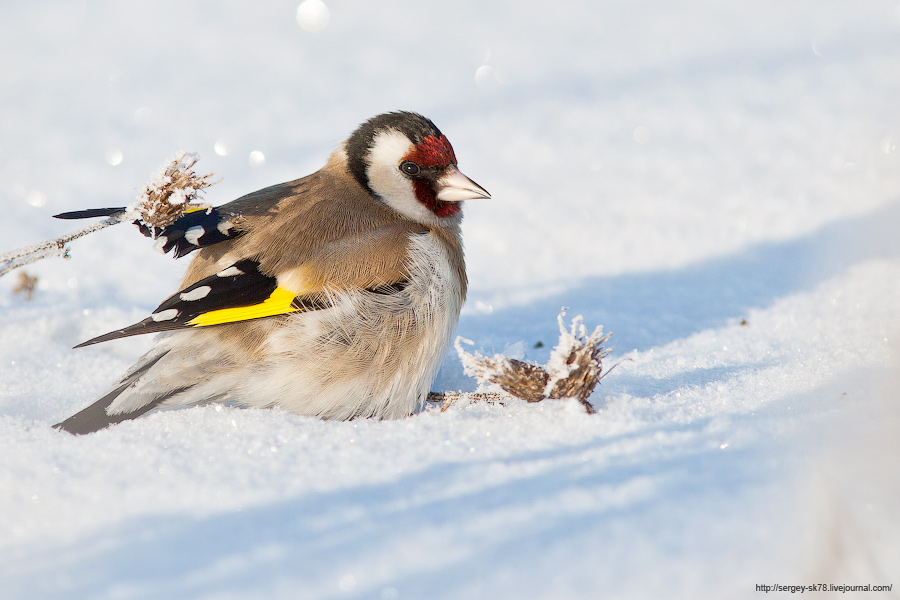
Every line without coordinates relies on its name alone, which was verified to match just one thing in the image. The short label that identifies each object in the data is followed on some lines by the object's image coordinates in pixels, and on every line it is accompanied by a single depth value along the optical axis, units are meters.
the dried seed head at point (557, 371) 4.80
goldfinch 5.04
